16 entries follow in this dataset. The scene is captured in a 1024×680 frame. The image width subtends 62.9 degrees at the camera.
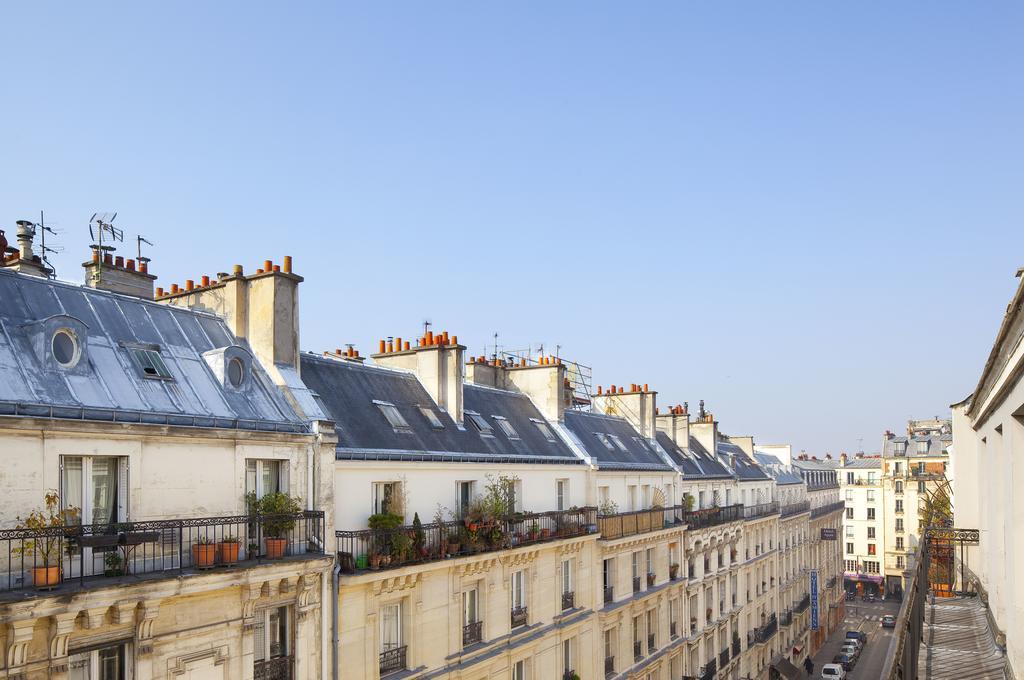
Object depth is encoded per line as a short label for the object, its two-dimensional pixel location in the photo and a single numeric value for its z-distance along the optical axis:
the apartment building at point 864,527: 85.31
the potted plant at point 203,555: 13.58
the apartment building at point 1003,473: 7.45
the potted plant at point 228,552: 13.95
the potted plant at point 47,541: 11.48
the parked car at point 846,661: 54.50
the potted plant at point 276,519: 15.04
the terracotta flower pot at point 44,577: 11.43
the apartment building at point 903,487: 80.06
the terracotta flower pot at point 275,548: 15.00
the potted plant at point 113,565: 12.57
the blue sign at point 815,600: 60.69
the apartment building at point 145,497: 11.91
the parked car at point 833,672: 49.94
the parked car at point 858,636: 63.38
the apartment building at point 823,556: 61.41
